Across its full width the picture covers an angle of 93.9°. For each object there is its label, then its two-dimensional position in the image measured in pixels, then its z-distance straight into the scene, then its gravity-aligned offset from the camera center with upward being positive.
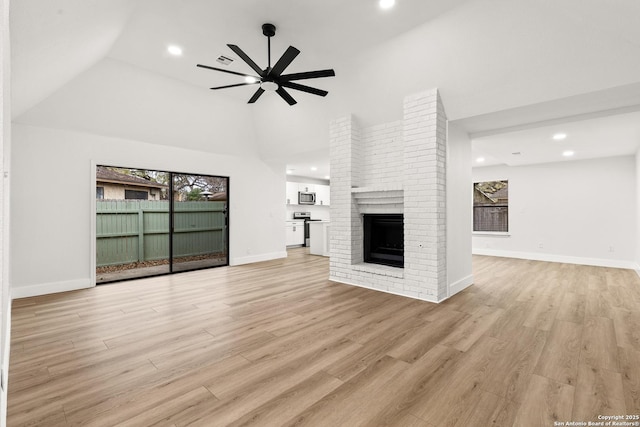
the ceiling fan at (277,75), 3.09 +1.60
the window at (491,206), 8.39 +0.22
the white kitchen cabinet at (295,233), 10.08 -0.65
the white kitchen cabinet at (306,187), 10.39 +0.94
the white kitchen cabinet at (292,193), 10.04 +0.71
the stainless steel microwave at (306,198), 10.31 +0.56
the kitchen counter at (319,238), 8.20 -0.68
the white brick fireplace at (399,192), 4.12 +0.33
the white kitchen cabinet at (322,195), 10.98 +0.71
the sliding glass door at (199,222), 6.29 -0.16
